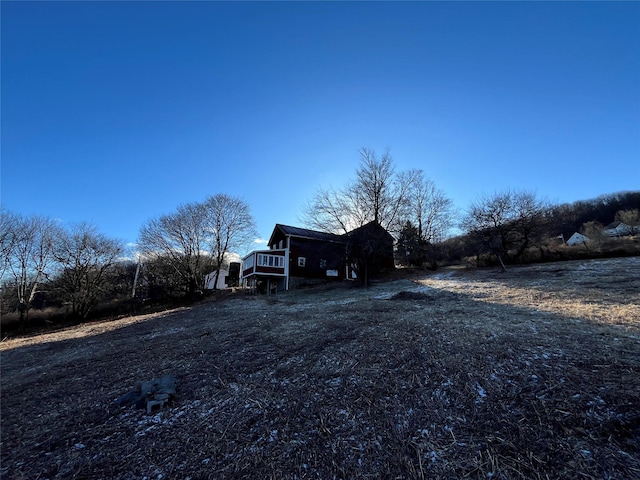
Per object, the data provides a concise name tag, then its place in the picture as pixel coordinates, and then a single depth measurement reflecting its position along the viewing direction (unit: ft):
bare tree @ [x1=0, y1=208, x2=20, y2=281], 75.56
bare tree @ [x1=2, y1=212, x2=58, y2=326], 76.64
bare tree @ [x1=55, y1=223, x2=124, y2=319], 82.33
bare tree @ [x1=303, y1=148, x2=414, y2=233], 79.00
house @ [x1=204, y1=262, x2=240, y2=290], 135.64
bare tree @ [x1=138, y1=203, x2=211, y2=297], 88.84
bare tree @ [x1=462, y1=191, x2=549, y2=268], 70.54
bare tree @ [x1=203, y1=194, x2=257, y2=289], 94.96
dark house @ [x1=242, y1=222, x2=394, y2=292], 72.95
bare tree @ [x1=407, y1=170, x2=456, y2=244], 99.27
